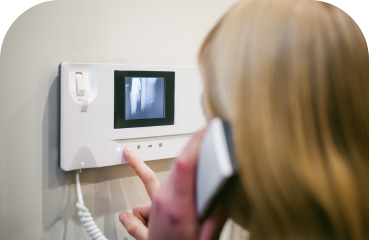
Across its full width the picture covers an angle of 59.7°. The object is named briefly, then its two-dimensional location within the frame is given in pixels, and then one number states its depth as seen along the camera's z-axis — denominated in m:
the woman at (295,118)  0.31
